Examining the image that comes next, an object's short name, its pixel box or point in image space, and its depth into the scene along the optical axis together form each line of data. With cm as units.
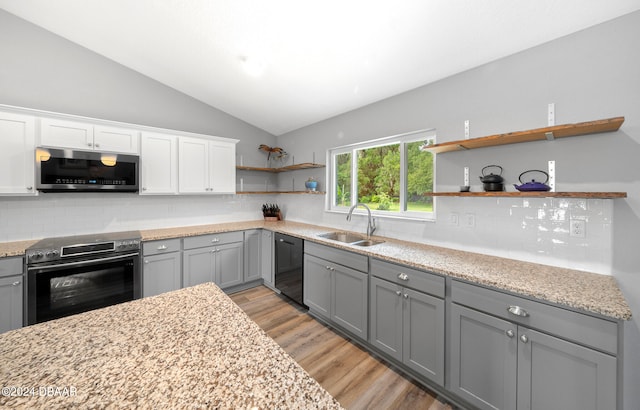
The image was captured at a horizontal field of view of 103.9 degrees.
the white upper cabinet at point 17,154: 229
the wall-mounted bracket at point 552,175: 177
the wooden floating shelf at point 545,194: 142
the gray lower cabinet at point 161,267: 272
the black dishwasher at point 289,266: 297
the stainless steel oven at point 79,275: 215
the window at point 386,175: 262
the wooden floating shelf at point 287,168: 358
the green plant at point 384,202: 295
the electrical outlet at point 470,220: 216
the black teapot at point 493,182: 189
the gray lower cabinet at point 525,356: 119
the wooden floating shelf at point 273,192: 350
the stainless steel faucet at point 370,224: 282
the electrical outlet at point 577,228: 167
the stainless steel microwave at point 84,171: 238
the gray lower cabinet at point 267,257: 345
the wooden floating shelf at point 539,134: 147
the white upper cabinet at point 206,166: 329
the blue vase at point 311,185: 362
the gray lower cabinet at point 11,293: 205
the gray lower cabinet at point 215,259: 303
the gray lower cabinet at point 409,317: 173
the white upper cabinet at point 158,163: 299
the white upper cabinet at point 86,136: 245
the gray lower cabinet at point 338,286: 224
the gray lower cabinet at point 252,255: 350
